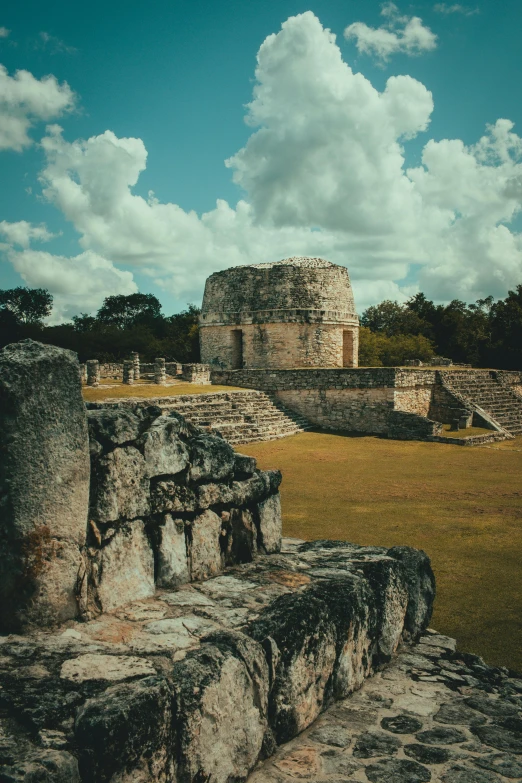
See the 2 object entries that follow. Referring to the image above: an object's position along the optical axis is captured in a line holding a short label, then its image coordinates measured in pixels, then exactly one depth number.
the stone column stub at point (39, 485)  3.09
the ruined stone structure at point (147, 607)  2.46
